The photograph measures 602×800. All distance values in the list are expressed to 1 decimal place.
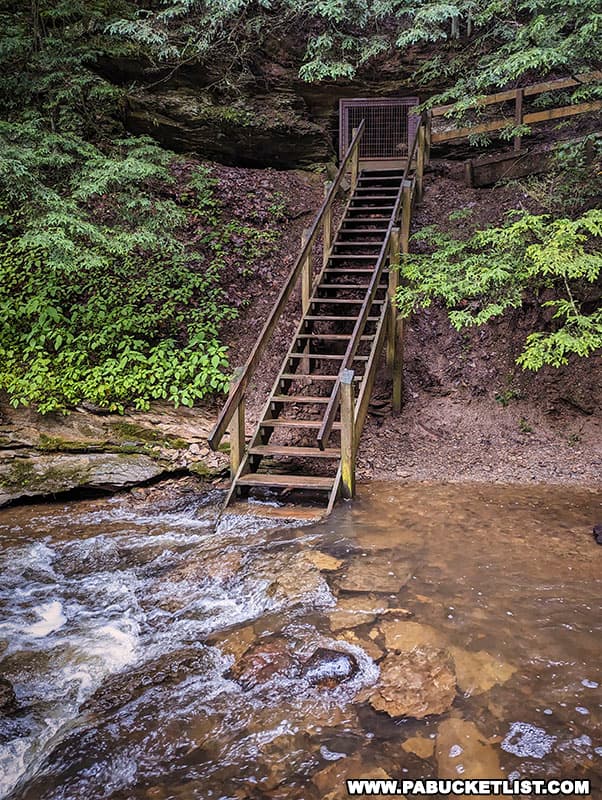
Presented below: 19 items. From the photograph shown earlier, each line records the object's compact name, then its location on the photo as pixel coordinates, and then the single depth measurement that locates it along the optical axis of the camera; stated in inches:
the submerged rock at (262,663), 136.2
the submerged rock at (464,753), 105.3
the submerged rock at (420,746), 109.8
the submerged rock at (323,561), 188.3
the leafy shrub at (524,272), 225.0
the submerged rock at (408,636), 144.2
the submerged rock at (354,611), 155.7
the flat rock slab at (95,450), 269.9
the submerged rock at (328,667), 133.6
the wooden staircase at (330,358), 248.1
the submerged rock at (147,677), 131.1
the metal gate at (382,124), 472.4
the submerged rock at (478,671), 128.4
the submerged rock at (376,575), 174.2
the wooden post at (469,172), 426.6
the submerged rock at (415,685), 122.6
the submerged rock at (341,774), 103.3
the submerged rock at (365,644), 141.3
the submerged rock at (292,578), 172.6
